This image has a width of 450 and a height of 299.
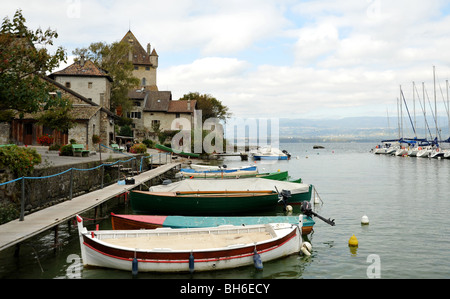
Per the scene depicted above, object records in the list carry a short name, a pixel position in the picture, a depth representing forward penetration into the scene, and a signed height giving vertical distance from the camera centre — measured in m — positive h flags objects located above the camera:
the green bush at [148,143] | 68.19 -0.53
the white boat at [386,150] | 111.93 -3.63
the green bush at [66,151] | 32.91 -0.85
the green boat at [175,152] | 67.00 -2.15
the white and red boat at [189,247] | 13.34 -3.81
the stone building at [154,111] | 81.16 +5.93
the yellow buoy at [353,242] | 17.94 -4.67
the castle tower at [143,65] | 101.44 +19.11
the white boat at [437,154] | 89.12 -3.75
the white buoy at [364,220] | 22.27 -4.61
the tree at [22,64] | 18.77 +3.70
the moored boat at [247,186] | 26.28 -3.15
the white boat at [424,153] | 92.75 -3.66
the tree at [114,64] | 64.69 +12.40
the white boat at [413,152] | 97.81 -3.58
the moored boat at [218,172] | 38.25 -3.27
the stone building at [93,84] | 48.59 +7.69
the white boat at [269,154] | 85.24 -3.43
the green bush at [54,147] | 38.06 -0.60
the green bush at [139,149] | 45.25 -1.02
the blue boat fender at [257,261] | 14.10 -4.31
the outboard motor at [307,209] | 18.89 -3.35
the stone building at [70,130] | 41.81 +1.38
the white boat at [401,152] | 101.81 -3.70
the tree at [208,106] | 94.25 +8.19
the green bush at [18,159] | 17.48 -0.83
